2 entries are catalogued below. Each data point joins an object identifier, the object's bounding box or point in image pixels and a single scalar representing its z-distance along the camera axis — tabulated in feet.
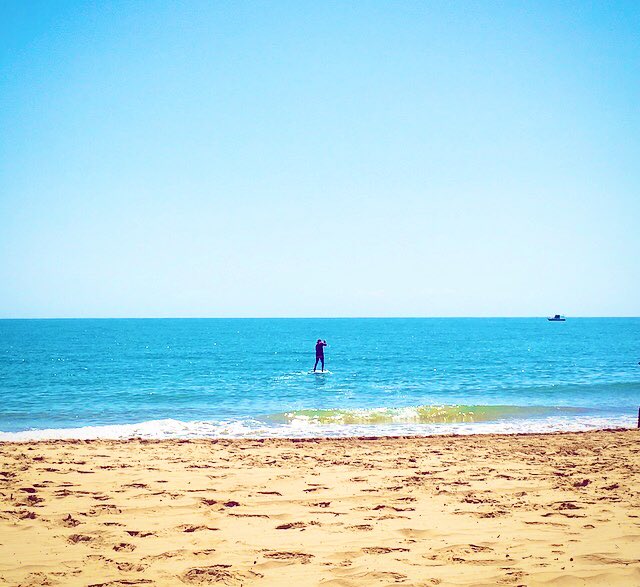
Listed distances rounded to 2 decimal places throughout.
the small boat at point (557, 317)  548.80
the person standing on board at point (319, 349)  109.19
